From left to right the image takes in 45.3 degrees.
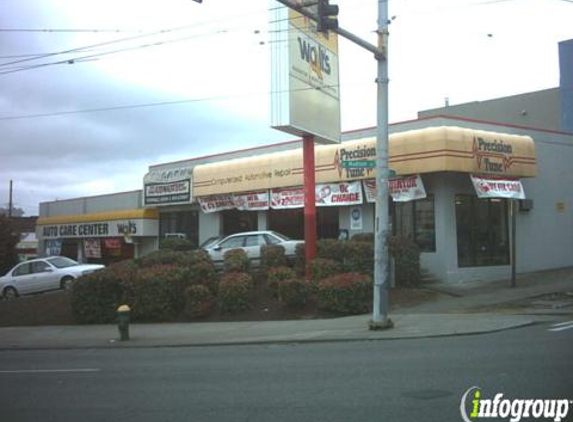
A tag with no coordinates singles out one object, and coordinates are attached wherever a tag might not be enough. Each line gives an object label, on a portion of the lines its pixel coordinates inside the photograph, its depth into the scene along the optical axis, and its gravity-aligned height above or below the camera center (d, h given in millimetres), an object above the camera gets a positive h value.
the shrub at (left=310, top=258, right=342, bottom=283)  19516 -706
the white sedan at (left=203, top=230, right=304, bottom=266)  23875 +34
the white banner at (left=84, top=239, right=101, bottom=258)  40969 -125
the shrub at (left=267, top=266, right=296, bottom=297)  19656 -932
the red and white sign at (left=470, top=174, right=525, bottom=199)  22234 +1856
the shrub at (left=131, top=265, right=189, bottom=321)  19422 -1421
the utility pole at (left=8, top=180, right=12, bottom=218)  73525 +4998
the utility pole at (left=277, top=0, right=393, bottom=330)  15000 +1226
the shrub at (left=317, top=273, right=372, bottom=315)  17922 -1307
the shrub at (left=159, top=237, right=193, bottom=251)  27886 +50
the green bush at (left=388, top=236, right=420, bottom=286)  21016 -509
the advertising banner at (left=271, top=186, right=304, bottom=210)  26641 +1838
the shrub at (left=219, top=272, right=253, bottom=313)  18984 -1363
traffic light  12602 +4232
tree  39344 +89
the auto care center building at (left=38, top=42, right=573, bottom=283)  22500 +2014
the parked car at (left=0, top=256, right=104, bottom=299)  26906 -1166
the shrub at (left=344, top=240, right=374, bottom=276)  20516 -396
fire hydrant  15883 -1786
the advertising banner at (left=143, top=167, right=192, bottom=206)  32406 +2876
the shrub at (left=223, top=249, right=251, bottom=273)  21312 -510
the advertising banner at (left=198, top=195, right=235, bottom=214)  30156 +1884
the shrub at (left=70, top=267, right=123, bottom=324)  19641 -1497
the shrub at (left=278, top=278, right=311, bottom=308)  18484 -1255
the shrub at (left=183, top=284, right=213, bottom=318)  19156 -1566
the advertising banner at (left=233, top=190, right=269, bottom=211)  28219 +1843
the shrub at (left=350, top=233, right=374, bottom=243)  22344 +225
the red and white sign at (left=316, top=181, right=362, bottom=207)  24672 +1842
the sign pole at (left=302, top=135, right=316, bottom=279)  20422 +1107
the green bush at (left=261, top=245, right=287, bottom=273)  22125 -432
